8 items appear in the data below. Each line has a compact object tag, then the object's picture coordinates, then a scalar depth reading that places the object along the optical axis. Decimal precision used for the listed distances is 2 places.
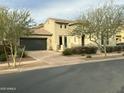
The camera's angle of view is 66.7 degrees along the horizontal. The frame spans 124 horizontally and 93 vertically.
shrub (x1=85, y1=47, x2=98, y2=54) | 15.15
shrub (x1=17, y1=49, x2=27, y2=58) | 12.89
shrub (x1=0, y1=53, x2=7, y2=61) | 11.58
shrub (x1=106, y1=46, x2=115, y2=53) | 16.18
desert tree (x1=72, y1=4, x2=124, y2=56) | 13.56
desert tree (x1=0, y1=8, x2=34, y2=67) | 9.38
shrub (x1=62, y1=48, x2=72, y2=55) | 13.76
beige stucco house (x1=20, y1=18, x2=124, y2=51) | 16.45
